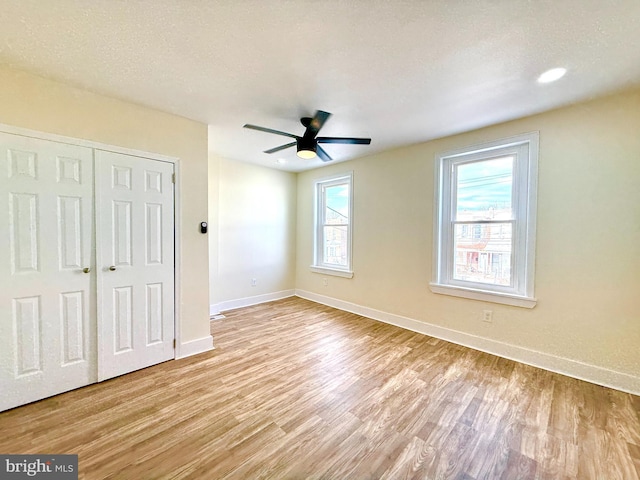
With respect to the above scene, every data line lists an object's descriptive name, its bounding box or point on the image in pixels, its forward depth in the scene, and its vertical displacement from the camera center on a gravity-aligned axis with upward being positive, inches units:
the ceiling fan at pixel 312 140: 92.9 +36.5
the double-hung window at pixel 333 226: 175.5 +6.3
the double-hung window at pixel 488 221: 105.1 +6.5
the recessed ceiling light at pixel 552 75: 73.4 +47.3
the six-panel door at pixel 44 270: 74.4 -11.6
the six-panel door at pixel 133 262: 89.3 -10.9
